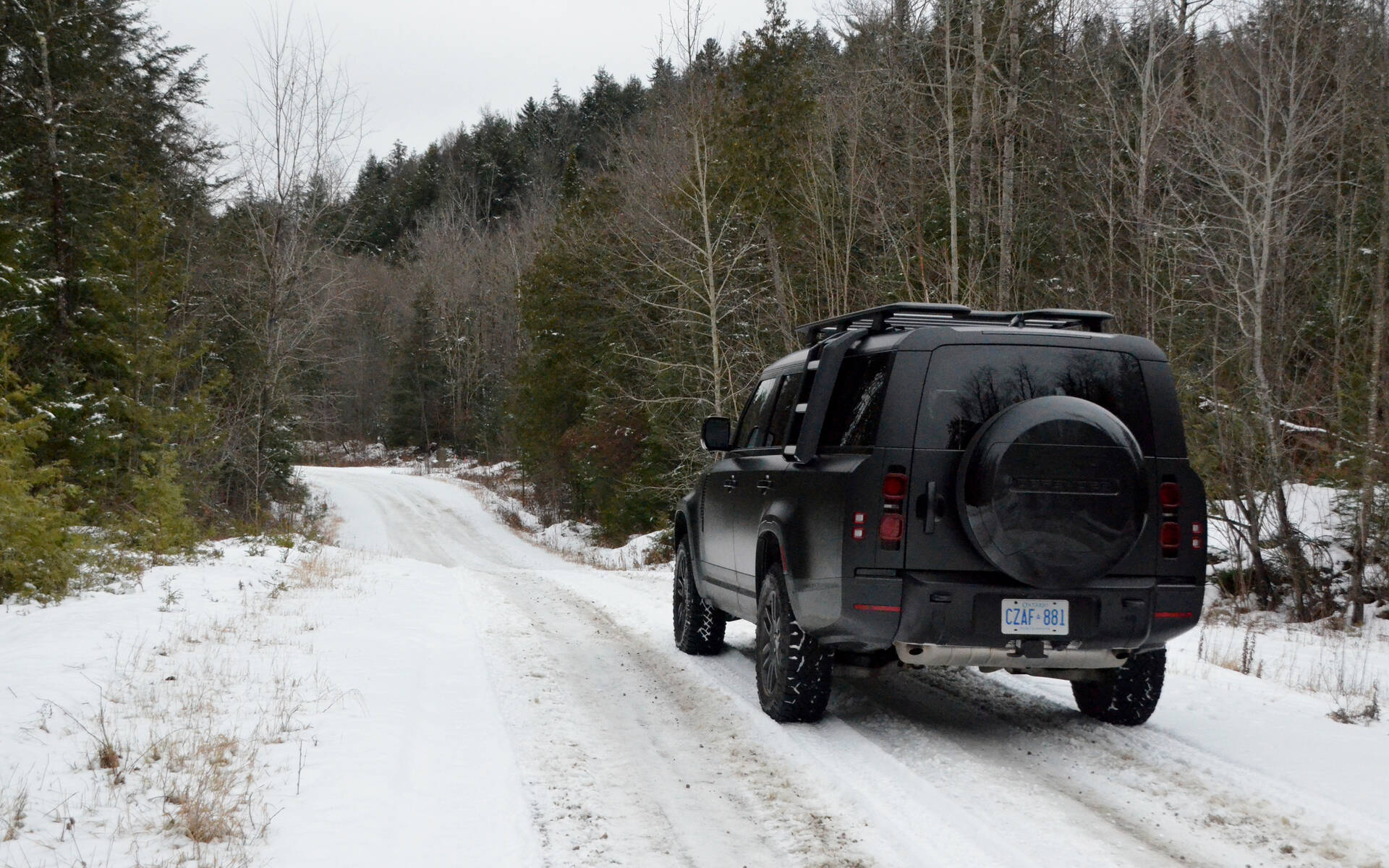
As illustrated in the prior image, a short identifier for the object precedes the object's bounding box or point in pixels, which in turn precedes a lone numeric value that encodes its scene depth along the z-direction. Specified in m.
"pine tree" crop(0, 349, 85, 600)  9.09
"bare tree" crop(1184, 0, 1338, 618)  13.96
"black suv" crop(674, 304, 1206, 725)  4.98
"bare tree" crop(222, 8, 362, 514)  25.03
